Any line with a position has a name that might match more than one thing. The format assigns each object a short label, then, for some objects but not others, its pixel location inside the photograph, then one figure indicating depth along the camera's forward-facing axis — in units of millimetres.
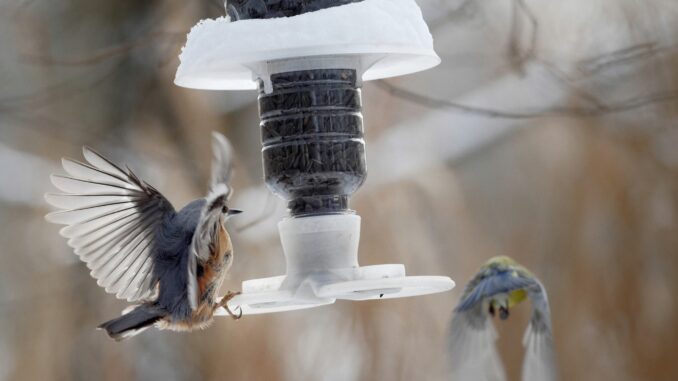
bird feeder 5512
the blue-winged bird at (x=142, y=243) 6000
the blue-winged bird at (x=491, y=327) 6645
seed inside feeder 6250
